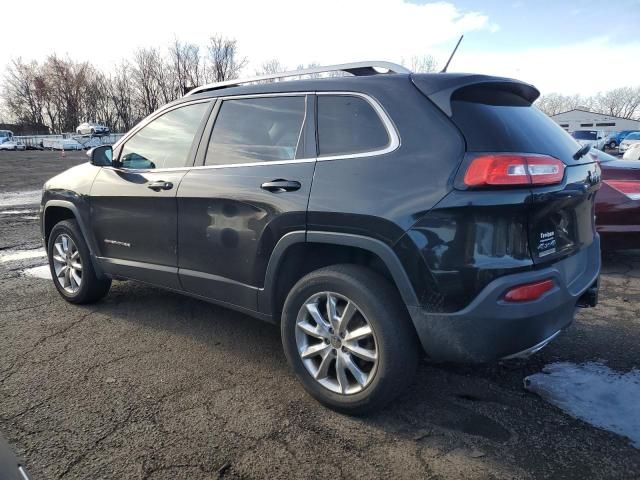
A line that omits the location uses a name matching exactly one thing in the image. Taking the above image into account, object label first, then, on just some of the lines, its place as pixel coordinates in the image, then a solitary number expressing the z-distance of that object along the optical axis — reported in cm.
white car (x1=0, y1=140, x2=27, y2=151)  5096
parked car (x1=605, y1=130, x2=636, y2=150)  4607
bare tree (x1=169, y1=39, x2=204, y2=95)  7306
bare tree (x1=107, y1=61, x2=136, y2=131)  7706
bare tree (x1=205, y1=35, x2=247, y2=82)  7069
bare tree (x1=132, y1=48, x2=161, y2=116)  7438
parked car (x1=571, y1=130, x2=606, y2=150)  3372
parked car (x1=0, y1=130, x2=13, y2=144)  5290
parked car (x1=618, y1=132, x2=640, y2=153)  3622
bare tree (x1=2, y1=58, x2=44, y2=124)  7381
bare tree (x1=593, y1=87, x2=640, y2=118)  11272
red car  521
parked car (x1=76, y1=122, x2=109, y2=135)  5200
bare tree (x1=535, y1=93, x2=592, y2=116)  11044
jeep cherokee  223
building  8312
